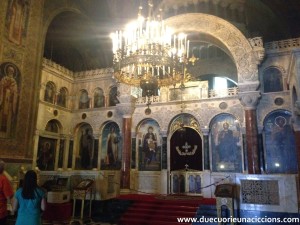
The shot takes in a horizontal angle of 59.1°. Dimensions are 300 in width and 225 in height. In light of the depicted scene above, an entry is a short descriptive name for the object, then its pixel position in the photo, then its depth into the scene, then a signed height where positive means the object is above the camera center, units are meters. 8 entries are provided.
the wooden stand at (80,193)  7.59 -0.82
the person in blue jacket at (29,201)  3.14 -0.44
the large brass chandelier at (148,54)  6.27 +2.66
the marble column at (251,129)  9.90 +1.43
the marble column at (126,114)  12.27 +2.43
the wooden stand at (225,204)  5.73 -0.82
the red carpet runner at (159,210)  7.35 -1.30
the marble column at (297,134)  9.45 +1.17
